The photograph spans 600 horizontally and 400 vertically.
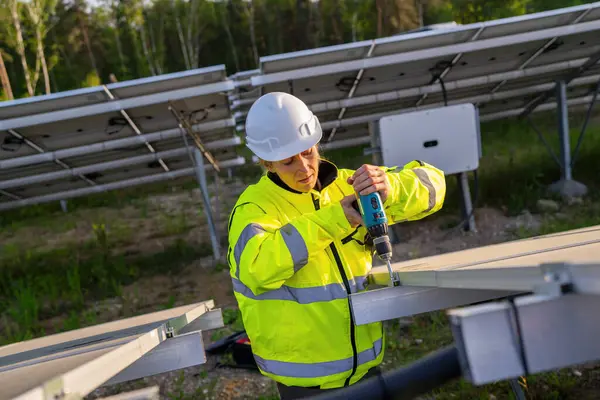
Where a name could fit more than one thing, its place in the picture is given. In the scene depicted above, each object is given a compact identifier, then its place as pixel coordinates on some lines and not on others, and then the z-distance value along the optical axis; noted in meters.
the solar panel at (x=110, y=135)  5.71
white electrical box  6.35
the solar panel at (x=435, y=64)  5.95
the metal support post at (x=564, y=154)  7.50
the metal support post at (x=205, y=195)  6.73
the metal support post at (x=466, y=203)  6.71
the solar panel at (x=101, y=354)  1.13
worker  2.04
